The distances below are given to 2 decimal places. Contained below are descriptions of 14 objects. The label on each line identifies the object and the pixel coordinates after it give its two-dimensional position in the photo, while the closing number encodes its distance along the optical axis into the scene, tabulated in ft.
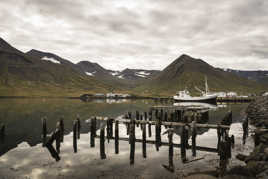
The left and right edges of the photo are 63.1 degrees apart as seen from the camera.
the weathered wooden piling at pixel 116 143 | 56.49
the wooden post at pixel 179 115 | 103.55
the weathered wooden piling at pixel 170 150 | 45.49
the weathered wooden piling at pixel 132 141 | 49.43
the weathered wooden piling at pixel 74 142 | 59.00
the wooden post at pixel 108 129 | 69.31
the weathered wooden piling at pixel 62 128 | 68.03
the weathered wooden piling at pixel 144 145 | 53.52
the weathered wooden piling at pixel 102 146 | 52.85
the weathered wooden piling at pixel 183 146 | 49.13
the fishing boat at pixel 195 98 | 274.42
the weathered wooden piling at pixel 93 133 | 63.19
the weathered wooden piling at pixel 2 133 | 68.61
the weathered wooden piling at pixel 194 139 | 52.60
